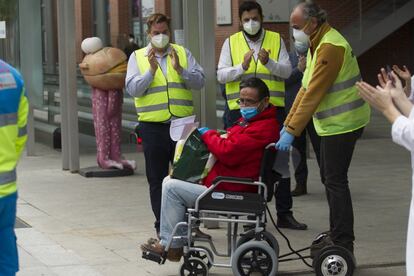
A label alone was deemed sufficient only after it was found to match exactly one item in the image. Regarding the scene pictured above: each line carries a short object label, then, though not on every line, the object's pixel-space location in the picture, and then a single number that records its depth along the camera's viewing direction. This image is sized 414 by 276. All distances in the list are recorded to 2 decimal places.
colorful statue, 12.09
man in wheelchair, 6.77
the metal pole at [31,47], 15.39
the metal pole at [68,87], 12.64
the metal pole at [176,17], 12.36
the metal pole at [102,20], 15.87
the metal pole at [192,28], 9.84
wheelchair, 6.62
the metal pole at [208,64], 9.59
